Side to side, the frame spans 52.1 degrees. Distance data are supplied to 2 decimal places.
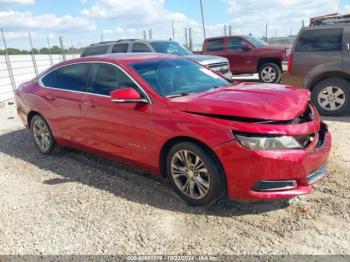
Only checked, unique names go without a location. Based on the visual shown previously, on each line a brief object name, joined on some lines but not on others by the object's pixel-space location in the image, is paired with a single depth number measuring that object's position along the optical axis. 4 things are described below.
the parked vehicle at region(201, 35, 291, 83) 12.86
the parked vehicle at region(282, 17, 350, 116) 7.18
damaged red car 3.35
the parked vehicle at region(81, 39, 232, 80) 10.27
